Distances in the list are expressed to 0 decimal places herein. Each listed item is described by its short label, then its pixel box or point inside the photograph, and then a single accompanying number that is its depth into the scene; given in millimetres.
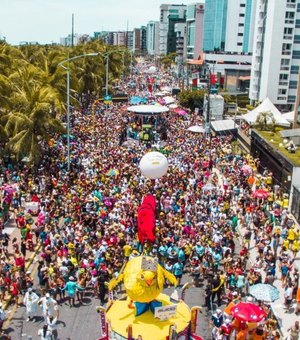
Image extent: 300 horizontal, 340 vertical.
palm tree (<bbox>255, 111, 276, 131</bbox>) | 40531
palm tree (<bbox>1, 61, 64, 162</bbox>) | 31141
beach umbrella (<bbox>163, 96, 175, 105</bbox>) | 61556
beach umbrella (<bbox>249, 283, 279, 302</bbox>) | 14164
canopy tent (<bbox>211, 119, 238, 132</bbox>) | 46438
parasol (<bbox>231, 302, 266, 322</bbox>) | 12820
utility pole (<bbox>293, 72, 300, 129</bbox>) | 39531
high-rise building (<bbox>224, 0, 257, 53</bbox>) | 122812
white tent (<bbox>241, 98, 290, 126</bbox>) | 44175
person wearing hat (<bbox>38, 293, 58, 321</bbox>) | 14552
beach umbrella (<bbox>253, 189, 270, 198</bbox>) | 24466
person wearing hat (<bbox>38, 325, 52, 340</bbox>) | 13625
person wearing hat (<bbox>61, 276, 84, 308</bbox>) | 16406
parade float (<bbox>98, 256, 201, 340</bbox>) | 11555
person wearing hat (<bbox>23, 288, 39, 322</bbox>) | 15223
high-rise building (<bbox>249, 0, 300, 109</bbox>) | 66500
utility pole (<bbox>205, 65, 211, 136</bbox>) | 43000
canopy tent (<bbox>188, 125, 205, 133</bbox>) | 42659
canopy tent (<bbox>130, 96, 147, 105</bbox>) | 58344
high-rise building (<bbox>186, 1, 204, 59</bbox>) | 151962
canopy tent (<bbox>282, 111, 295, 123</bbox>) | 46703
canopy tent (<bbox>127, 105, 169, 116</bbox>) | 46938
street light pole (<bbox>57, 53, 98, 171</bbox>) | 30247
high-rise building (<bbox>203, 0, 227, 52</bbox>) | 125875
